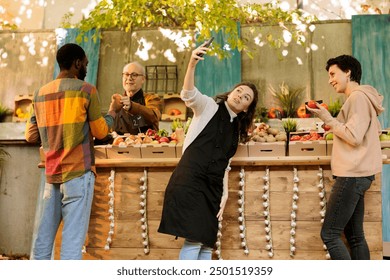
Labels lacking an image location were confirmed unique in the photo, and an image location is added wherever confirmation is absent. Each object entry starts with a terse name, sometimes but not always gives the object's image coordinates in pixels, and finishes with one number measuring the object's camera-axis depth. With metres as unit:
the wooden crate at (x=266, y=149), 3.03
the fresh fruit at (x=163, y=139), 3.21
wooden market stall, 3.01
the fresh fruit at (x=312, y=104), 2.94
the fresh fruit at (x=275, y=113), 5.46
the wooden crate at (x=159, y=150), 3.12
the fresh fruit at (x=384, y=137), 3.14
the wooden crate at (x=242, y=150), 3.04
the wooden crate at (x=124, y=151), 3.16
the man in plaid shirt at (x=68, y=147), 2.71
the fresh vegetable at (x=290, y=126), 4.12
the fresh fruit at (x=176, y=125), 4.03
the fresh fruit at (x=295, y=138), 3.14
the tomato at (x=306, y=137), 3.12
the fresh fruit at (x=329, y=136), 3.10
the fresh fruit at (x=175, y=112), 5.59
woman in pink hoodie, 2.75
